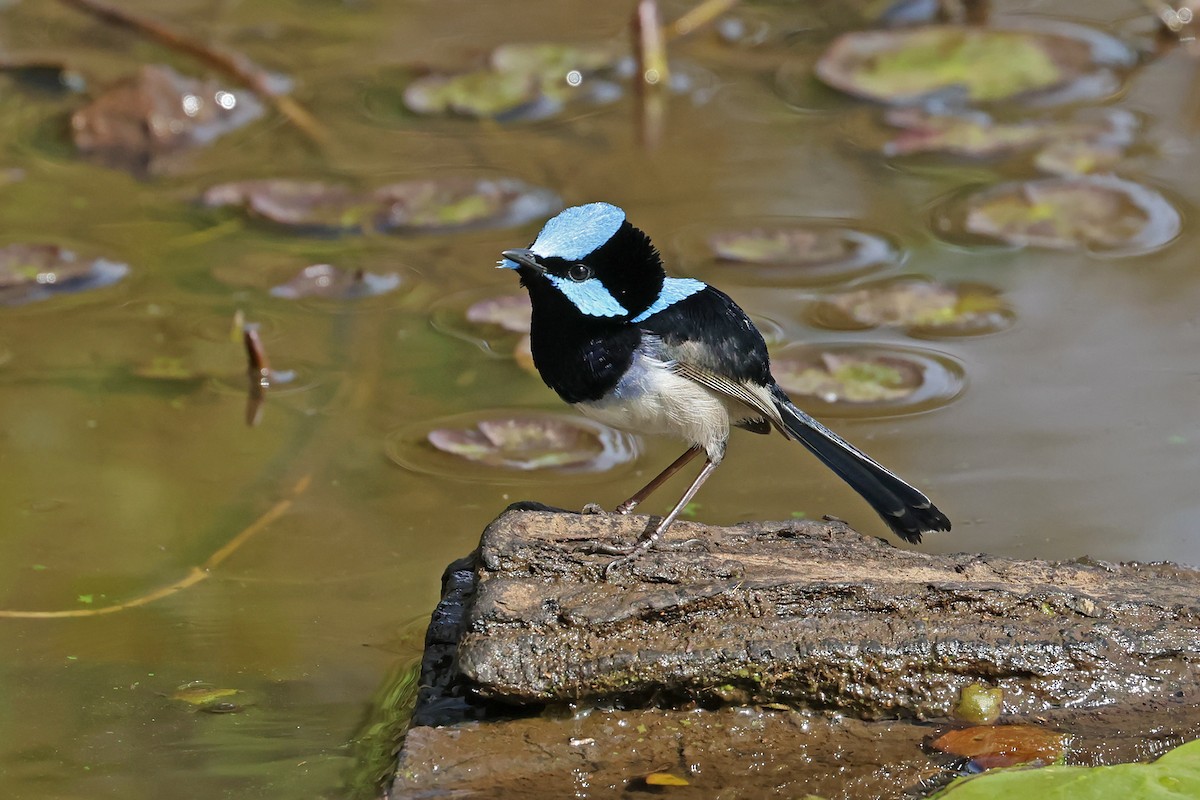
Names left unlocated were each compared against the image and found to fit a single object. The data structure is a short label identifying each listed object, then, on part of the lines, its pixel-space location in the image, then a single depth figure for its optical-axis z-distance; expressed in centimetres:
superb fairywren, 794
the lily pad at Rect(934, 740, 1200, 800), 603
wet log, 702
